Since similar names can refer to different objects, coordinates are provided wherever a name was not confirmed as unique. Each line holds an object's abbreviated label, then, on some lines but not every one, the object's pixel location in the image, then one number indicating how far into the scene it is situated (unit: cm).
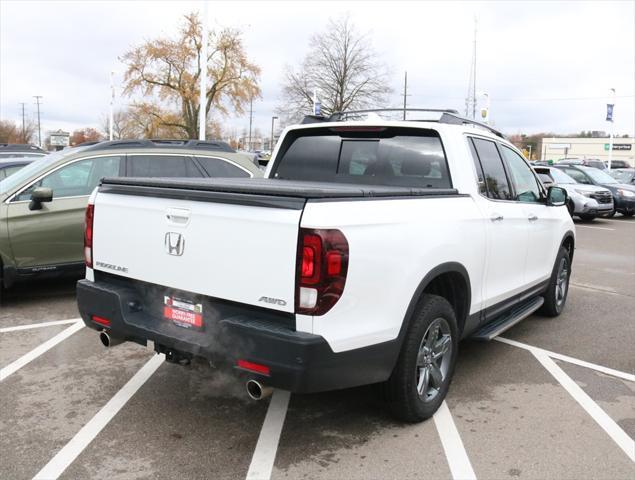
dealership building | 11944
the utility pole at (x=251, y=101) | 4038
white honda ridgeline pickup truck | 287
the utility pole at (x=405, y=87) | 6033
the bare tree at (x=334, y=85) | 4350
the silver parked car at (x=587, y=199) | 1738
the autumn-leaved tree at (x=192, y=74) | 3838
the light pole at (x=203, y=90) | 1933
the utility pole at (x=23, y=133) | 8275
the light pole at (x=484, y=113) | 3359
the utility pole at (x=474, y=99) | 3739
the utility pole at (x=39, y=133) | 9591
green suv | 625
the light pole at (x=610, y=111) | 4148
